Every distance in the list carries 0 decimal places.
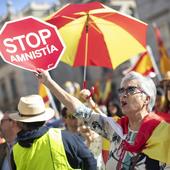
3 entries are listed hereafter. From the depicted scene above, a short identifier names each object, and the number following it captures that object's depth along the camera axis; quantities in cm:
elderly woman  524
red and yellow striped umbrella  767
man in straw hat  617
